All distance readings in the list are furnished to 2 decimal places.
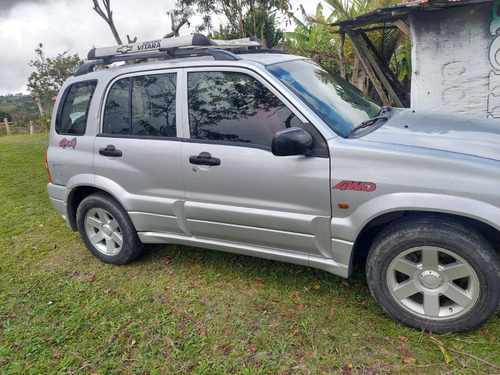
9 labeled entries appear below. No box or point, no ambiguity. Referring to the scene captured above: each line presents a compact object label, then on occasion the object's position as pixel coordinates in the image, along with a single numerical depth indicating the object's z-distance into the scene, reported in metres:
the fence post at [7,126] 21.78
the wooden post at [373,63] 7.25
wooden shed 5.68
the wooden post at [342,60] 7.78
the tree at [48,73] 32.78
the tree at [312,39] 10.35
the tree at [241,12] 10.08
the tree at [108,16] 12.01
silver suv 2.35
